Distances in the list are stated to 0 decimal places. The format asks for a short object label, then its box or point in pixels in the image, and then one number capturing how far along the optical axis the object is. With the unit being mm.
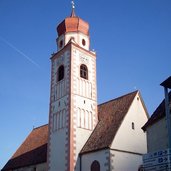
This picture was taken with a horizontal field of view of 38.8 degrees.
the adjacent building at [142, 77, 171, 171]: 9042
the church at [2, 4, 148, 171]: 20886
